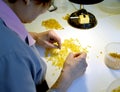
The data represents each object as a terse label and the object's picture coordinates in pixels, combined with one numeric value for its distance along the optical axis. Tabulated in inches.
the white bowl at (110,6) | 57.9
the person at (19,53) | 26.9
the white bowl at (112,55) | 42.2
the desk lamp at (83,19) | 51.2
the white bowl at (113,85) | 37.9
